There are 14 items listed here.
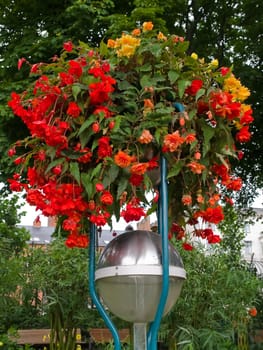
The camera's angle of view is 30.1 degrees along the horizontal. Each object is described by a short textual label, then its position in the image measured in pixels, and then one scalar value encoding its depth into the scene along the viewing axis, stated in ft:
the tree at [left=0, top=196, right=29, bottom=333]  14.99
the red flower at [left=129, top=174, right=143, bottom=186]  5.40
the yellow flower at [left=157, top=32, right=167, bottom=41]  6.27
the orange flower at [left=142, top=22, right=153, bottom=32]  6.40
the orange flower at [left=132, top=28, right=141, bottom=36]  6.31
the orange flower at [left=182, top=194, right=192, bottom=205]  5.70
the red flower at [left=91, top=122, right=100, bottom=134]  5.36
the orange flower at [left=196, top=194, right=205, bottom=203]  5.77
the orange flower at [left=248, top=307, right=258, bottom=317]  15.06
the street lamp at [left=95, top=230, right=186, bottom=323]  5.30
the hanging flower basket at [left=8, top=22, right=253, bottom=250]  5.41
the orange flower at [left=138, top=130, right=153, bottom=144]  5.30
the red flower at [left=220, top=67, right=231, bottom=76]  6.10
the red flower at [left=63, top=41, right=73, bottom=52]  6.34
